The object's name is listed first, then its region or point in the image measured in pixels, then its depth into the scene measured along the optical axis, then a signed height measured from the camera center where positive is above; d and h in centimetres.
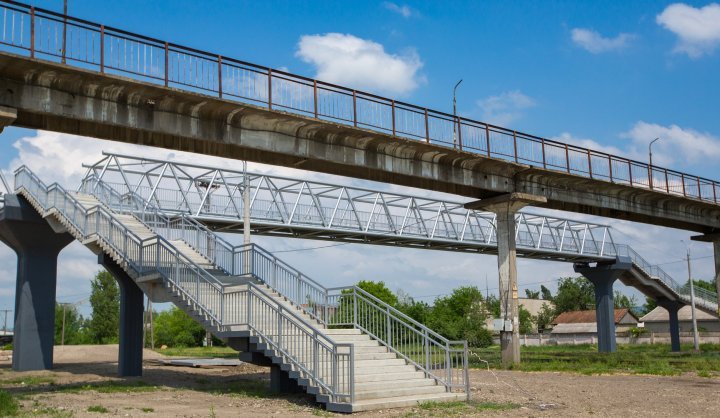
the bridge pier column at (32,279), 2816 +175
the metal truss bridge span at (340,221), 3959 +575
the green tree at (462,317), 7317 -33
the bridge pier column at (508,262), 3008 +212
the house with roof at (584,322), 9619 -144
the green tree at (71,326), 10169 -37
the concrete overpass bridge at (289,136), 1758 +552
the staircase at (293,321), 1567 -4
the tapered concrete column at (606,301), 5378 +72
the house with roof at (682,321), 8194 -139
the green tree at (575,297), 12444 +241
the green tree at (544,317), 11769 -85
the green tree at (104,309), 9550 +171
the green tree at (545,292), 15771 +442
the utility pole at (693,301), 5254 +58
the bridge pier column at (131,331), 2520 -32
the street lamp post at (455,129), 2728 +680
